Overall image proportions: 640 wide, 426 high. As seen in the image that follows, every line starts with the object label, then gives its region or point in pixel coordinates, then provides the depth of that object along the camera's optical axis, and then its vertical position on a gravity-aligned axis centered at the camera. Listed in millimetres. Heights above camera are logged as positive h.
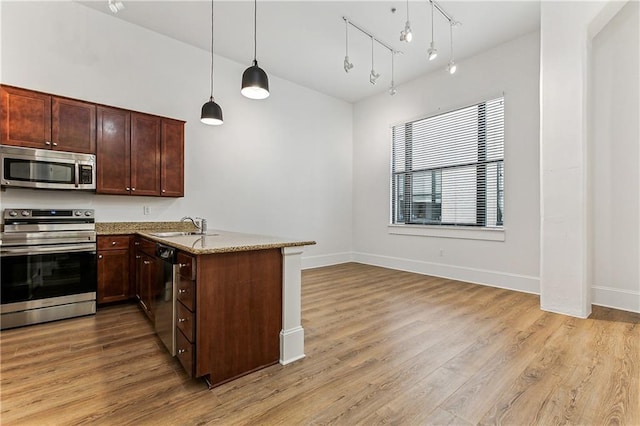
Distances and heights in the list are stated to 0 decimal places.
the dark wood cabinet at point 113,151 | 3508 +711
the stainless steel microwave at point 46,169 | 2993 +444
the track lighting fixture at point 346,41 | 3794 +2401
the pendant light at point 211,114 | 3146 +1015
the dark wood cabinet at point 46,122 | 3019 +943
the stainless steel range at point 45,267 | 2871 -545
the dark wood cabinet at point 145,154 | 3734 +719
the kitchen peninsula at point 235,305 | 1920 -628
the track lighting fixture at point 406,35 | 2996 +1746
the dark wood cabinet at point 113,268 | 3449 -646
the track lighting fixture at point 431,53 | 3308 +1725
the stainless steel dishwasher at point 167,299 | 2211 -673
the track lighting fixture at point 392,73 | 4864 +2378
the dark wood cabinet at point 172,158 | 3969 +708
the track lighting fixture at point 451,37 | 3682 +2385
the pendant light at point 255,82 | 2414 +1031
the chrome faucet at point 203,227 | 3193 -155
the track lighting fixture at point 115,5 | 2523 +1722
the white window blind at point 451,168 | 4531 +734
